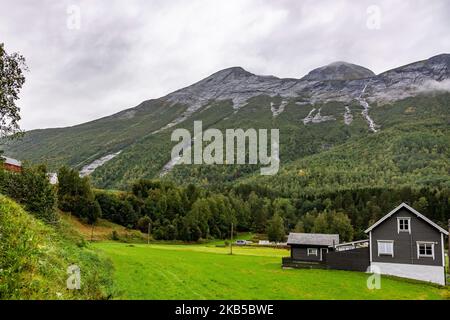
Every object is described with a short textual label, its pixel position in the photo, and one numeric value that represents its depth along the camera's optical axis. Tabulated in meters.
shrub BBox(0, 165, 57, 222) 34.62
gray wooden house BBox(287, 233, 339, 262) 54.53
